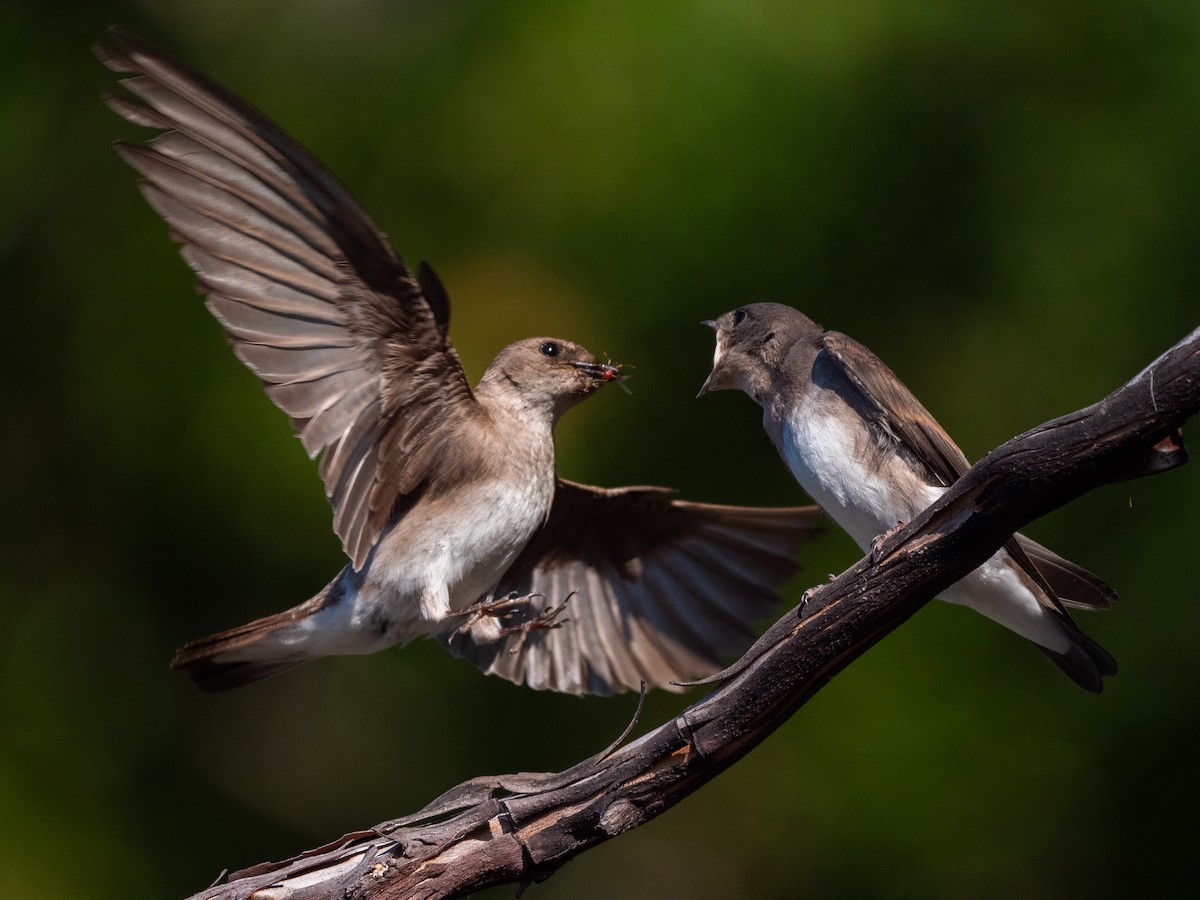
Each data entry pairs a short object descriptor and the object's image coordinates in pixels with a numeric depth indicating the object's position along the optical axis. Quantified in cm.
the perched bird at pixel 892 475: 636
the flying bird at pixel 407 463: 610
